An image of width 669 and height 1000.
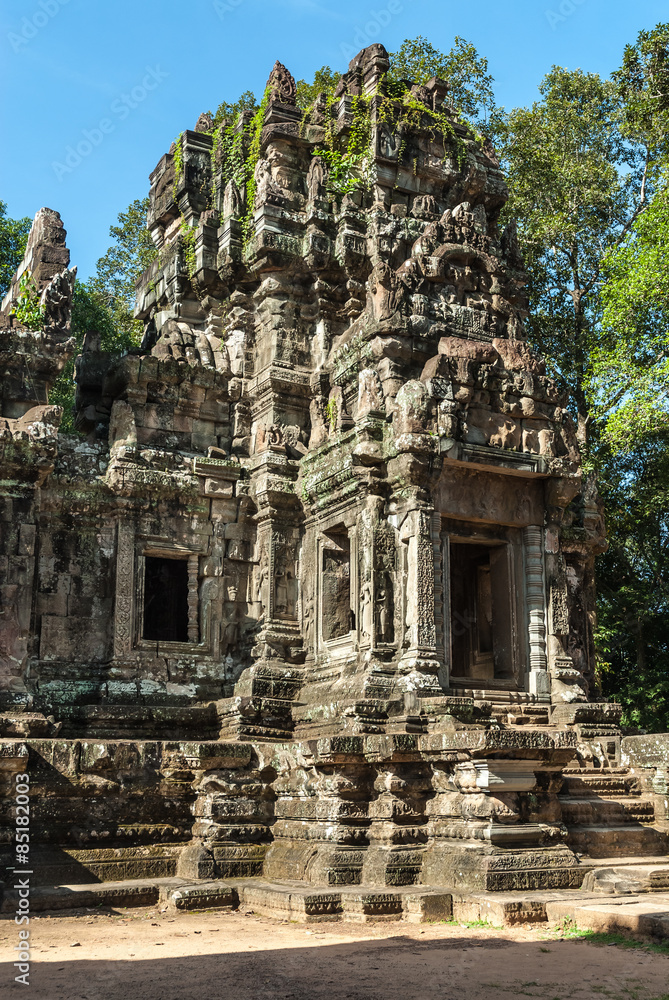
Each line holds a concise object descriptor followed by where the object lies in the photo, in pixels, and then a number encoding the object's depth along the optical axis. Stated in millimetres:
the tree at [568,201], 23188
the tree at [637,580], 20828
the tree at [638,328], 18328
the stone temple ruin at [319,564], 10367
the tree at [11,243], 24438
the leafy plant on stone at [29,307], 13227
